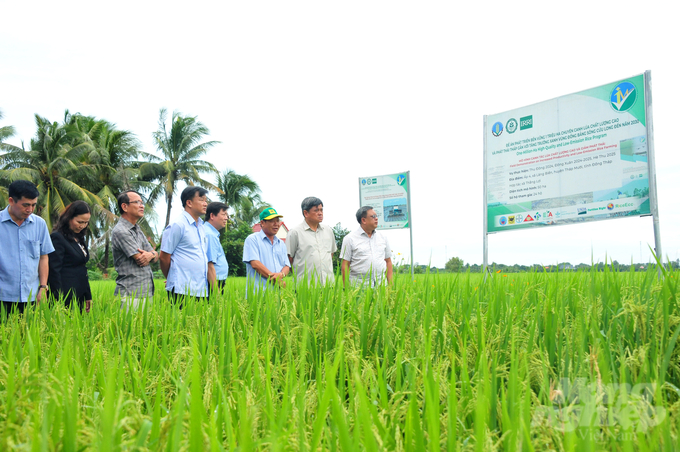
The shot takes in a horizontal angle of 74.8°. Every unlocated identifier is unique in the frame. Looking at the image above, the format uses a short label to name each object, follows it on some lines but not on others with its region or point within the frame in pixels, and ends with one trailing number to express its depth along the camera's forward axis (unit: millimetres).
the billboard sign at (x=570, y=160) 5949
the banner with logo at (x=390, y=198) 10180
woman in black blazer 3914
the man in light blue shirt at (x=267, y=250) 4520
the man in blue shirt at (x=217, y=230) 4996
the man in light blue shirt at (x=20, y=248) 3615
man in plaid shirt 3840
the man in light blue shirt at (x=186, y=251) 4059
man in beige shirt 4688
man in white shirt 4984
